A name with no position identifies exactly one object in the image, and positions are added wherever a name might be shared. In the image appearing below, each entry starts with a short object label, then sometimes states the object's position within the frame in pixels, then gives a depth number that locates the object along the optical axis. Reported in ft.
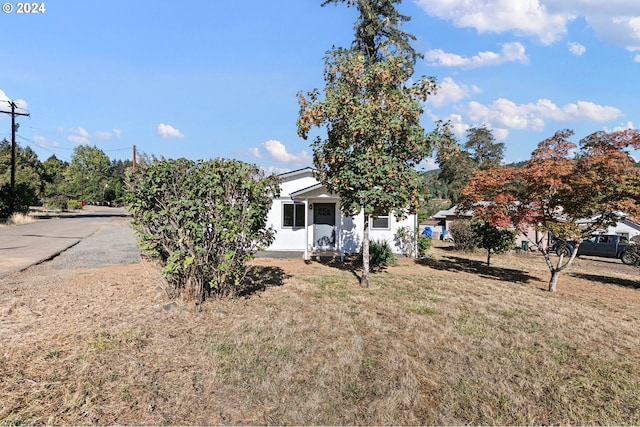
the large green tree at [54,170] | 220.82
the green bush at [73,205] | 178.40
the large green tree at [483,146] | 142.92
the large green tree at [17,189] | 85.71
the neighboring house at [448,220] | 68.47
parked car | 57.21
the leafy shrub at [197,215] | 18.15
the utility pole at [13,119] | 96.89
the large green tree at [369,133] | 25.44
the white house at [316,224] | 46.06
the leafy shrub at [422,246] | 46.98
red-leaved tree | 25.88
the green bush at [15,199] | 84.79
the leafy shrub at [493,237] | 37.96
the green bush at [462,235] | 58.80
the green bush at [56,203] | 149.48
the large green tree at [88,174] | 230.19
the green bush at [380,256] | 40.16
